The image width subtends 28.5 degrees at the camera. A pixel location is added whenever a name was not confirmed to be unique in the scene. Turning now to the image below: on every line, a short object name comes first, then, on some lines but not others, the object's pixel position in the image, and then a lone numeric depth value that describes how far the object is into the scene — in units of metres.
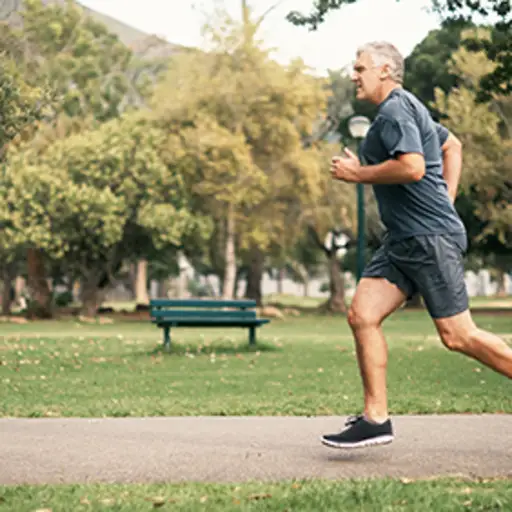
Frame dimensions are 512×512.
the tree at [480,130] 33.50
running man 5.00
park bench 16.11
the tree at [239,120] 35.78
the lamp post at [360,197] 19.17
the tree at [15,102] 13.36
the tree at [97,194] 34.41
